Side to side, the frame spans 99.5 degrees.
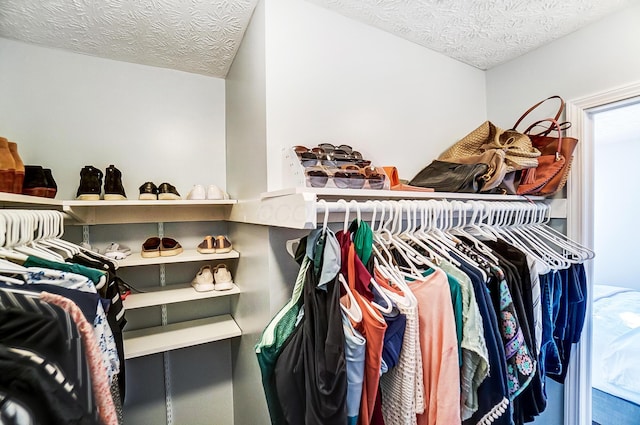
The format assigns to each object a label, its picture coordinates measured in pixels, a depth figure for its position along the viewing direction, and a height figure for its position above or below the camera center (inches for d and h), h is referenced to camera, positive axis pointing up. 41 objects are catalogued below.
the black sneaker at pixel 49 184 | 42.2 +4.2
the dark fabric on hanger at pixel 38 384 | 12.8 -8.3
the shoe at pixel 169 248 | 51.5 -7.2
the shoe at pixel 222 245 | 54.3 -7.1
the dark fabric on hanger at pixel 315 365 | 23.1 -13.9
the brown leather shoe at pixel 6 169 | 33.8 +5.3
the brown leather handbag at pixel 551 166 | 46.9 +7.3
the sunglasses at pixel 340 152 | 38.4 +8.4
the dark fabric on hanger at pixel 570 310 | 45.2 -17.3
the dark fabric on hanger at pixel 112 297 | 33.0 -11.0
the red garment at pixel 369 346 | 24.6 -12.6
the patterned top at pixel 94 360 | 17.9 -10.6
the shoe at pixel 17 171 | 35.3 +5.3
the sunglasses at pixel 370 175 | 37.4 +4.8
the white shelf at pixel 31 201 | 27.3 +1.3
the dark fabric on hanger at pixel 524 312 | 33.9 -13.2
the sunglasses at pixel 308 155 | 35.1 +7.1
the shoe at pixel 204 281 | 53.2 -14.3
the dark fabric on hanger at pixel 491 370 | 28.9 -17.2
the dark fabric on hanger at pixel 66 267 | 27.3 -5.9
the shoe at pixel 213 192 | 54.8 +3.7
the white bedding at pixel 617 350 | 61.2 -34.7
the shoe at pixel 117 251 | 49.2 -7.6
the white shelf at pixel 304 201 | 26.6 +1.0
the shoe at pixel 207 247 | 53.7 -7.4
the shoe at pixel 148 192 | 50.5 +3.5
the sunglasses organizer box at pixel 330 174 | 34.1 +4.6
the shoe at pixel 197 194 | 53.5 +3.3
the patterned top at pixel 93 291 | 23.4 -7.8
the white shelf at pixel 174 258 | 47.4 -8.8
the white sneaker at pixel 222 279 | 53.4 -13.9
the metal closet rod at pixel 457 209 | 29.6 +0.0
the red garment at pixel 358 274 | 27.5 -6.7
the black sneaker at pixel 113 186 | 48.4 +4.6
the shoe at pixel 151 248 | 50.4 -7.1
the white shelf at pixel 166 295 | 47.6 -16.1
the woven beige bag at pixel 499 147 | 45.8 +11.4
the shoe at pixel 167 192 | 51.4 +3.5
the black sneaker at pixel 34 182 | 40.1 +4.5
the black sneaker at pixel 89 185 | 46.7 +4.6
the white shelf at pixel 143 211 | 46.4 -0.2
